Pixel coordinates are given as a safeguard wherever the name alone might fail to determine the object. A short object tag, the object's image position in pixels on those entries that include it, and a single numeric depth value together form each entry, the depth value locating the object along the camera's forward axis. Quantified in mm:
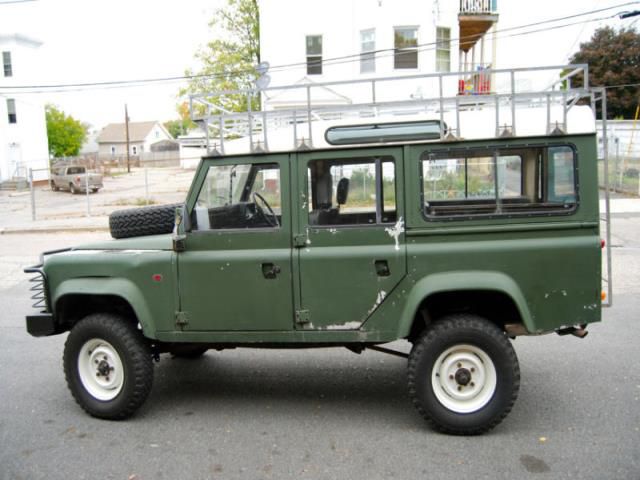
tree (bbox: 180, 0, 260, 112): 33781
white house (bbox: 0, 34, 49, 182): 40812
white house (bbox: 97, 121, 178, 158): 92438
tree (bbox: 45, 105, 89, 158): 65312
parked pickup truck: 34541
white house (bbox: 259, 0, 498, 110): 23281
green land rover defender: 4230
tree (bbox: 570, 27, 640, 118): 37656
